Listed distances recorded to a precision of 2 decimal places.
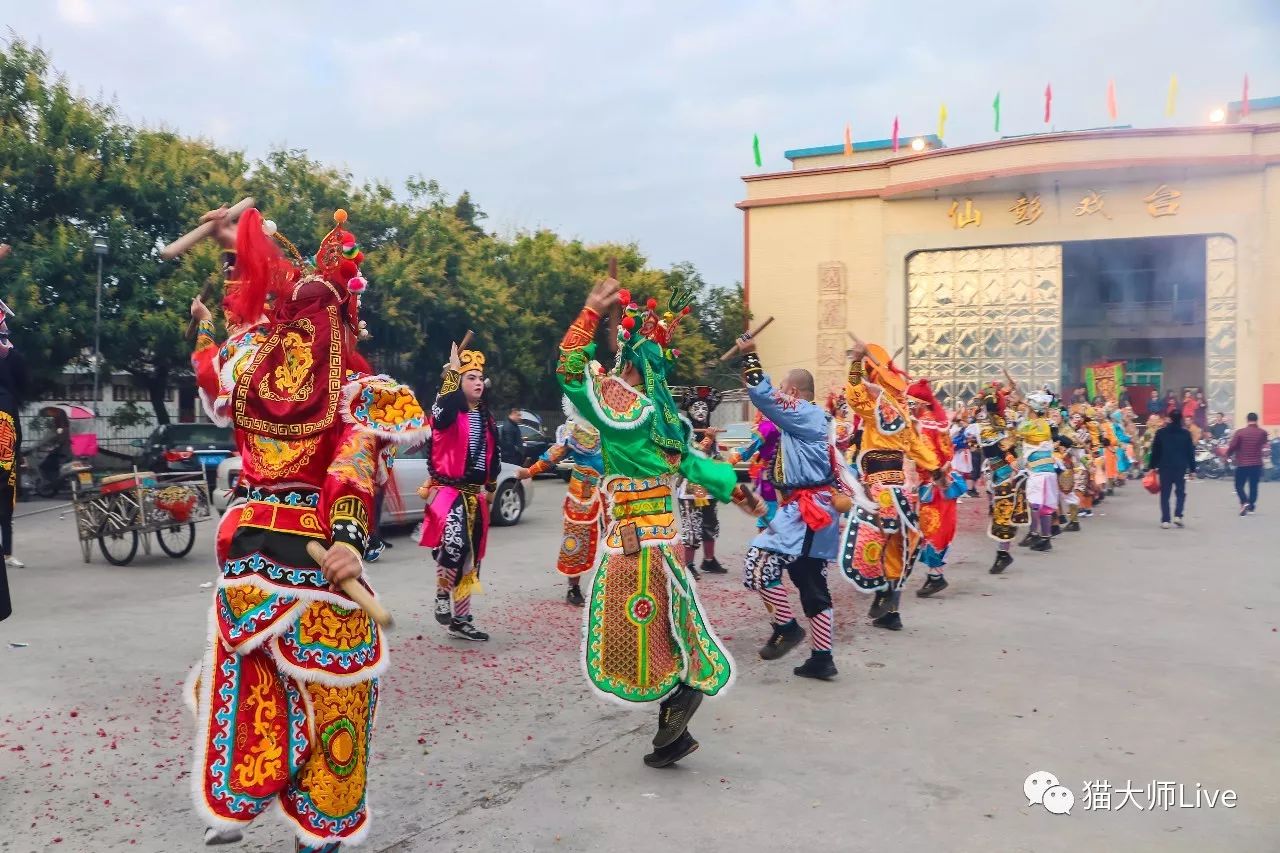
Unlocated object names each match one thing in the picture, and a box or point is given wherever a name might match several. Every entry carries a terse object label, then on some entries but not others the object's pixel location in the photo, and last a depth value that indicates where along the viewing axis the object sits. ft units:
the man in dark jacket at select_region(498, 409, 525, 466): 49.16
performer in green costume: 16.08
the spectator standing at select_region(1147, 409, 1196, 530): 51.32
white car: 45.85
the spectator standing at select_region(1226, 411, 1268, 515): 58.34
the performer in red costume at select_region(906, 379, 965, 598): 29.89
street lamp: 60.54
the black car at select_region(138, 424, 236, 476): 59.72
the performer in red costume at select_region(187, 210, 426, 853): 10.62
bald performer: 21.86
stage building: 93.56
